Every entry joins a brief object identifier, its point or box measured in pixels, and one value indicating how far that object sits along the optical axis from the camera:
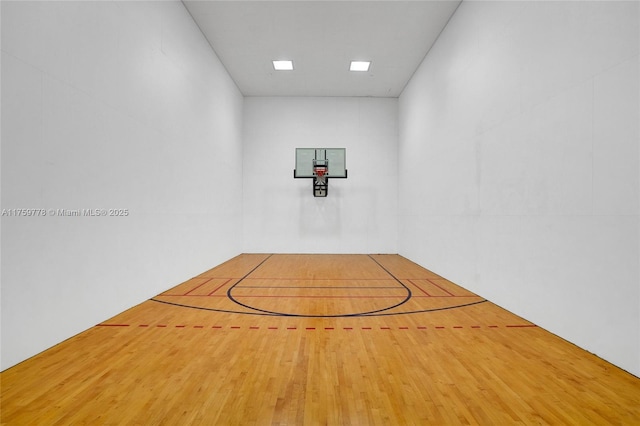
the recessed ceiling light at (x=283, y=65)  6.58
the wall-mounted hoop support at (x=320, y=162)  8.09
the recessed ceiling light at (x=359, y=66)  6.58
